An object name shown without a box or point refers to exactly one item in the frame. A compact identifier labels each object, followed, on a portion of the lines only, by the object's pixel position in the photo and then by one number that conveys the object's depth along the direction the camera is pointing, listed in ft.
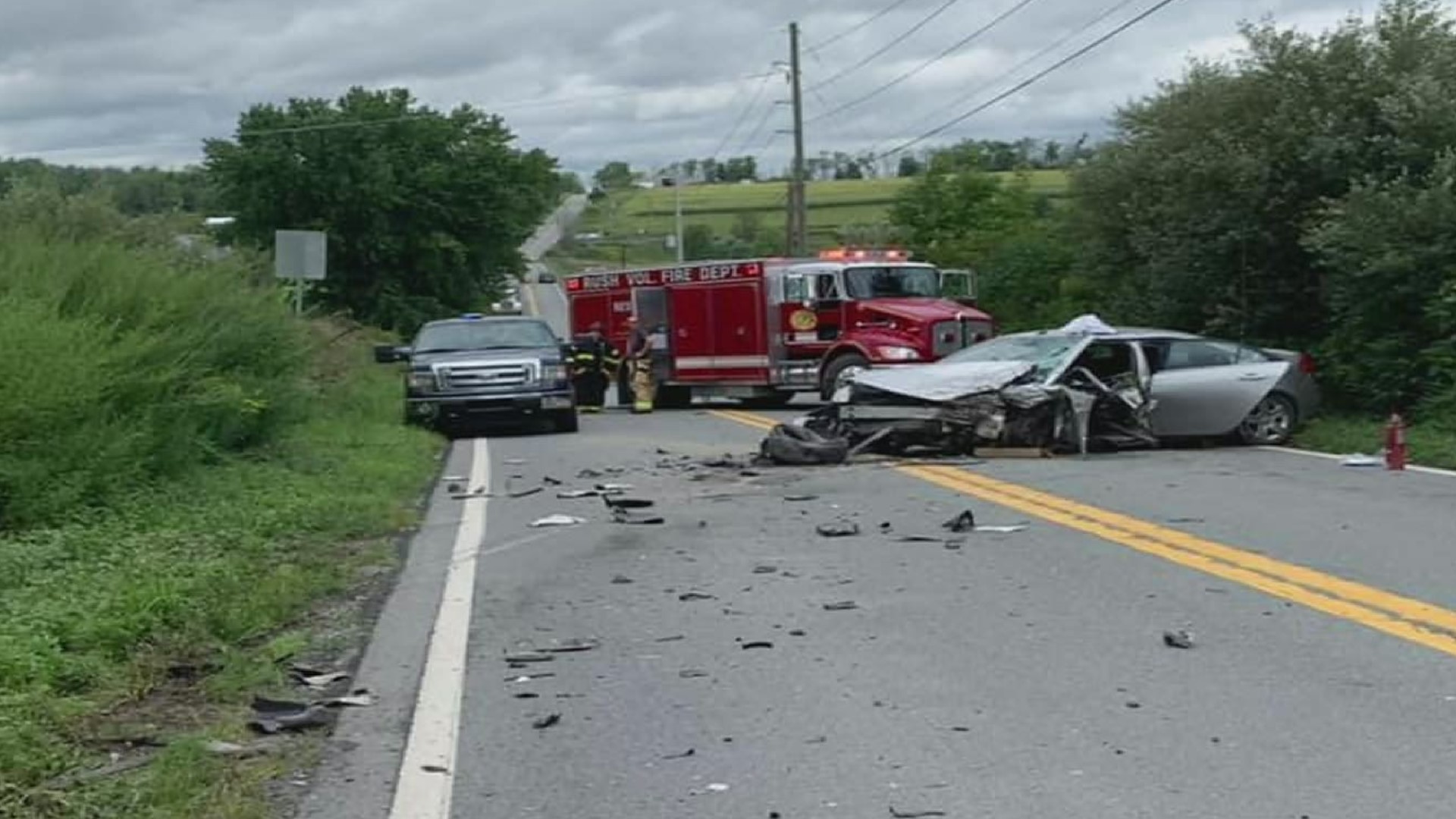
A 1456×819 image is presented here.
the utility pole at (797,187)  163.32
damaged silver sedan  62.08
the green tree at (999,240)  127.54
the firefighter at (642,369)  108.68
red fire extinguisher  56.24
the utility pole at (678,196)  292.20
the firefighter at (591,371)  108.58
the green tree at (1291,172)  71.10
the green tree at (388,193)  175.63
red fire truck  98.63
